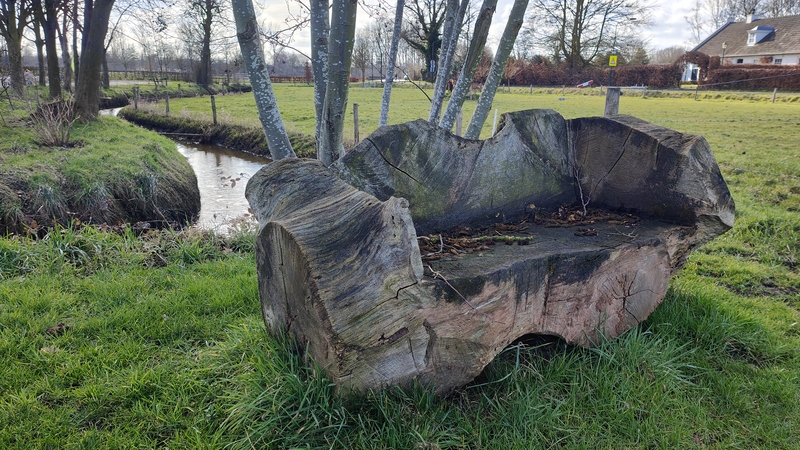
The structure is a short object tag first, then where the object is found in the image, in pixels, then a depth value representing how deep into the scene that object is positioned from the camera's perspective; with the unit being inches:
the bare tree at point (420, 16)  204.7
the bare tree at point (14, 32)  573.0
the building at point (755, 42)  1679.4
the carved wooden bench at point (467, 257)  69.0
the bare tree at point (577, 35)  1446.9
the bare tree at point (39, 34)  600.7
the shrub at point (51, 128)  349.3
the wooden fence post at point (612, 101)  200.8
